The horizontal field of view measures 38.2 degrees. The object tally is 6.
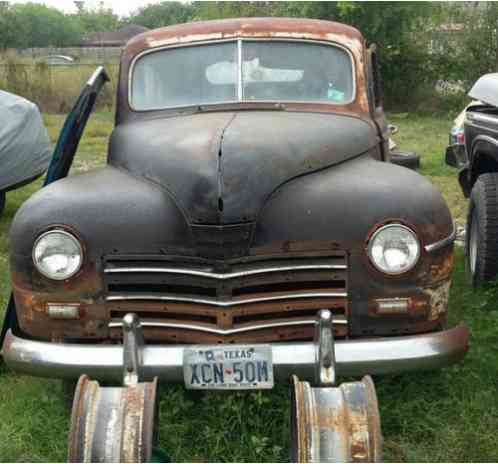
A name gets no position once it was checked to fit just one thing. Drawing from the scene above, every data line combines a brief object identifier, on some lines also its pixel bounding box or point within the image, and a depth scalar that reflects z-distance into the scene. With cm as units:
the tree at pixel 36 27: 4166
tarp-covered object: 702
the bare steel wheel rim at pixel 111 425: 252
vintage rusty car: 280
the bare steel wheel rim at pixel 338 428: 248
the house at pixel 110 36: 4695
